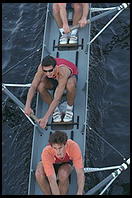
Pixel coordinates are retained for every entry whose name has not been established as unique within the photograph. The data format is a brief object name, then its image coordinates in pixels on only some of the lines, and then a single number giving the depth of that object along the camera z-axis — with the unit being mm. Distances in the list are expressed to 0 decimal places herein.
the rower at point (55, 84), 7149
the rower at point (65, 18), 8164
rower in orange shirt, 6242
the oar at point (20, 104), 7337
